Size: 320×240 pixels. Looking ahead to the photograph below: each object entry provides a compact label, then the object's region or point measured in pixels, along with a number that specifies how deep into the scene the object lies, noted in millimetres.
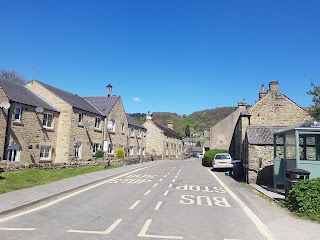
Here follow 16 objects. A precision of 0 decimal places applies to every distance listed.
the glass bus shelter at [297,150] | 12578
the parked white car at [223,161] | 25422
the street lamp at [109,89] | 42162
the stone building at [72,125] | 27625
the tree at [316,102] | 25281
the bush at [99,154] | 30984
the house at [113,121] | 35594
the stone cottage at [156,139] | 53375
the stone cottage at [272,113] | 27797
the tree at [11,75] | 49416
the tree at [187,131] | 138750
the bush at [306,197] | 8898
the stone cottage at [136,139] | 43050
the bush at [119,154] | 34281
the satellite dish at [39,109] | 24109
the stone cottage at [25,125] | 21266
